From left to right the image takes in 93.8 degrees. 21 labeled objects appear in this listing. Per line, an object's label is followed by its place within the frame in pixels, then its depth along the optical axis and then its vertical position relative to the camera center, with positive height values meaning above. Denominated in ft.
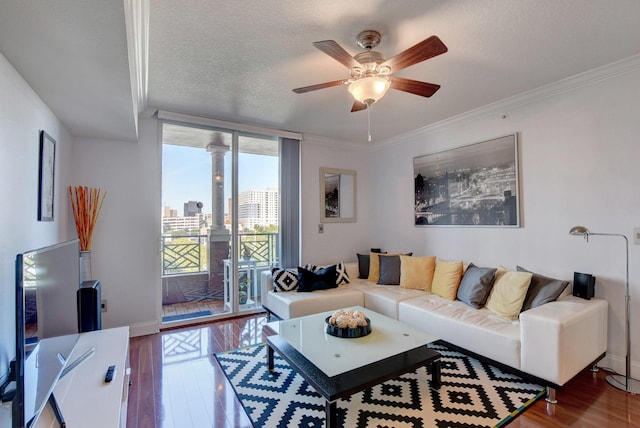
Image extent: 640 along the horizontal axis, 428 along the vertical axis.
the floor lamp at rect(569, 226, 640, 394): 7.36 -3.89
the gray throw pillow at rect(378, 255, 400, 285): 12.78 -2.25
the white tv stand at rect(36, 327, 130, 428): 4.38 -2.87
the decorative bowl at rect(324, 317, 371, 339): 7.50 -2.85
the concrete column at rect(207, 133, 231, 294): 12.89 +0.41
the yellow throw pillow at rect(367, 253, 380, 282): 13.64 -2.23
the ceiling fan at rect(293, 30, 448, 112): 6.13 +3.30
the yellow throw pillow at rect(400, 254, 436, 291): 11.85 -2.17
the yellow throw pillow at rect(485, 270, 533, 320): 8.58 -2.26
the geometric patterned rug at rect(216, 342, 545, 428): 6.23 -4.18
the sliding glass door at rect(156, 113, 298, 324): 12.22 +0.08
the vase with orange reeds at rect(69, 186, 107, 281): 9.51 +0.11
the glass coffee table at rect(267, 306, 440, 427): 5.80 -3.07
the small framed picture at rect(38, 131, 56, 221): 6.82 +1.07
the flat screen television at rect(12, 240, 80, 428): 3.31 -1.51
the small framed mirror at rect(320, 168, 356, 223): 15.14 +1.23
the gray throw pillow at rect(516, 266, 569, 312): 8.18 -2.04
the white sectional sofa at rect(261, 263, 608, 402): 6.80 -3.02
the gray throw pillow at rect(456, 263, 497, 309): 9.59 -2.25
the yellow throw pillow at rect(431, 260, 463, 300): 10.66 -2.23
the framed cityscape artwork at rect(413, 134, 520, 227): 10.46 +1.29
